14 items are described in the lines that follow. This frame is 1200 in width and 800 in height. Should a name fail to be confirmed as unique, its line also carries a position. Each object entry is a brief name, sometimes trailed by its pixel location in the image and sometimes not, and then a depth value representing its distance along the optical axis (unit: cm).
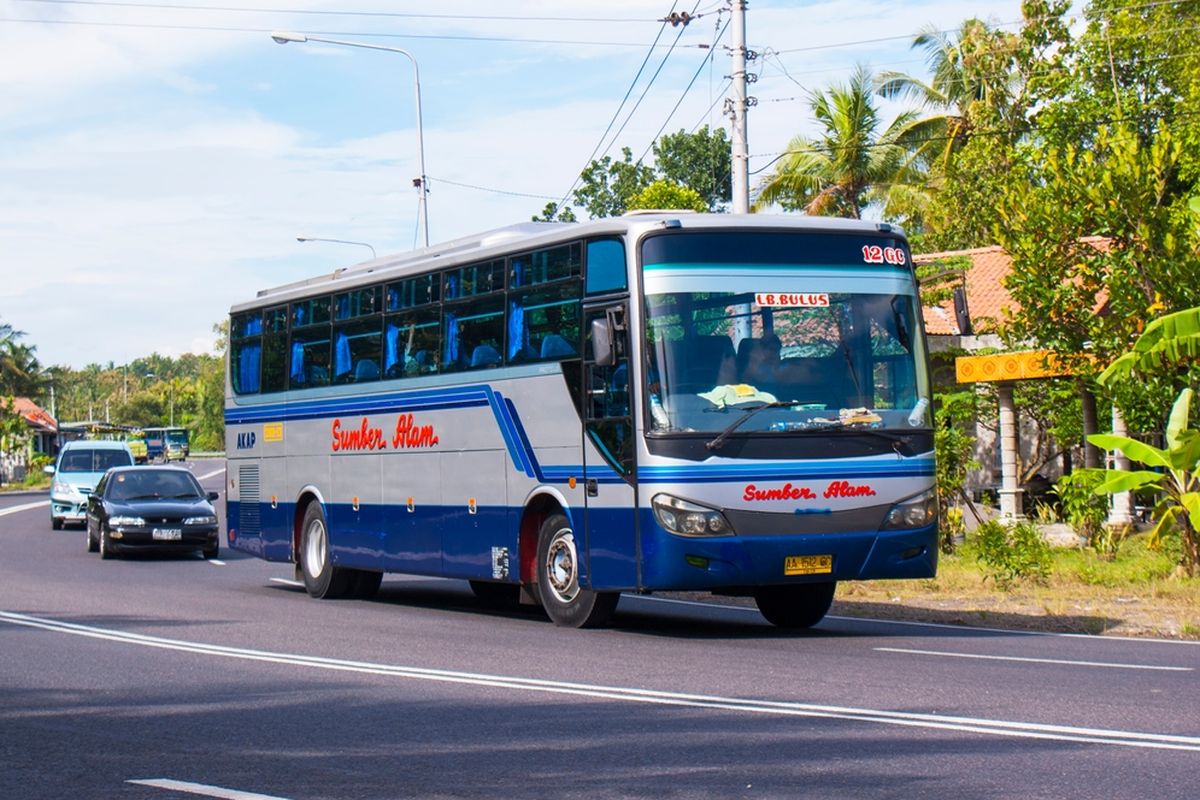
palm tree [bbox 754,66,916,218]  4556
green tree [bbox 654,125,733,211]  6869
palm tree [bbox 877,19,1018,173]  4816
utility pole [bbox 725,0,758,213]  2208
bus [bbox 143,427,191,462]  11212
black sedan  2759
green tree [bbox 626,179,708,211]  3756
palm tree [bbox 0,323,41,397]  10114
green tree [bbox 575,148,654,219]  6681
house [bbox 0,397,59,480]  9031
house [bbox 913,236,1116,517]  2775
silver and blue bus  1383
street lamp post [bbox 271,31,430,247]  4035
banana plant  1792
